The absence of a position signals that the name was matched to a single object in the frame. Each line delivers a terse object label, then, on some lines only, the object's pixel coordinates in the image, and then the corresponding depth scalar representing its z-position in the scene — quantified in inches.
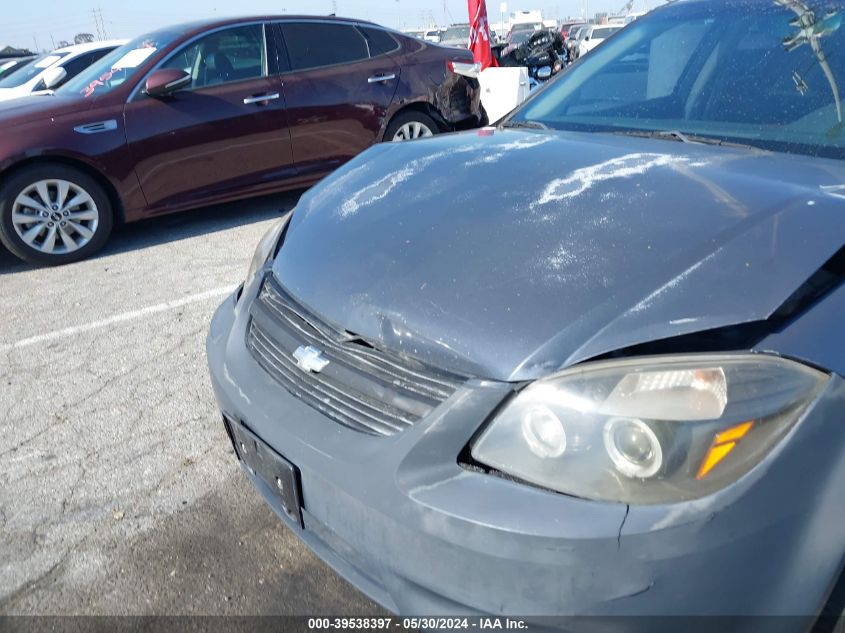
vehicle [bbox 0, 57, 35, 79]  472.8
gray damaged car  51.6
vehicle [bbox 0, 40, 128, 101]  340.2
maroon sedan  195.6
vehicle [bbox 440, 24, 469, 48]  1225.4
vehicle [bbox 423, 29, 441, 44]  1306.8
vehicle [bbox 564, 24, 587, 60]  1048.8
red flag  360.5
